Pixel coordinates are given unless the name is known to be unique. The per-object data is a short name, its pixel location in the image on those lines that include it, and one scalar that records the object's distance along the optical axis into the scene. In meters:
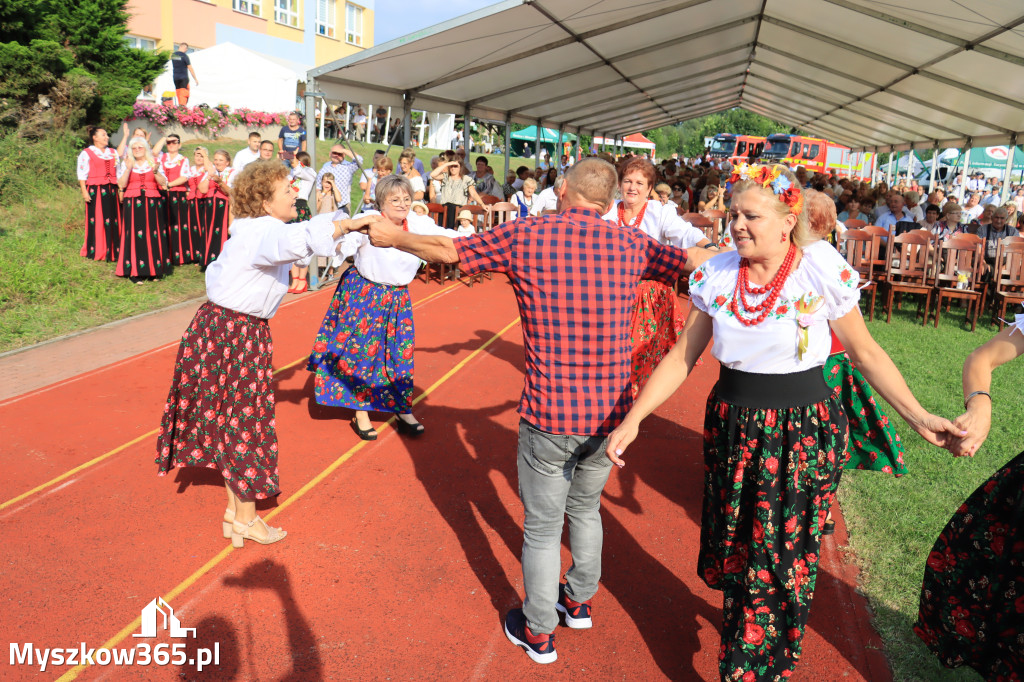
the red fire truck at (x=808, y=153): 33.47
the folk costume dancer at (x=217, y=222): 11.67
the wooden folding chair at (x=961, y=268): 10.09
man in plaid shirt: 2.85
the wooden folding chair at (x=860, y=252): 10.87
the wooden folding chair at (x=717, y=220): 11.01
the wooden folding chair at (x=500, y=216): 12.95
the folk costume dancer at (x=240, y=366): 3.67
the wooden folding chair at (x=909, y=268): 10.38
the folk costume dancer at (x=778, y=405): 2.57
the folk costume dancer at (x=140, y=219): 10.83
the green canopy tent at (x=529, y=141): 43.49
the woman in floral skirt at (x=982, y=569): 2.28
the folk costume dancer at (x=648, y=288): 4.87
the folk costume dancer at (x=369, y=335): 5.23
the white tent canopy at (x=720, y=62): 10.12
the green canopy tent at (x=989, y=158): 35.88
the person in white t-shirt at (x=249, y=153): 11.24
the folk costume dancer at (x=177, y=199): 11.37
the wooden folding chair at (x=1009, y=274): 10.05
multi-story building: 29.75
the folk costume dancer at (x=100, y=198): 10.71
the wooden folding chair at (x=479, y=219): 11.95
